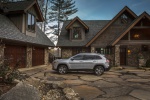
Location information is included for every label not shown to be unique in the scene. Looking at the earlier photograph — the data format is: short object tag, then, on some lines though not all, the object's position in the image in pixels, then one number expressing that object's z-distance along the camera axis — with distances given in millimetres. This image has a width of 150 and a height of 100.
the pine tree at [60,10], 29282
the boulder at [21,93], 3354
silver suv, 9939
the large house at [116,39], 14832
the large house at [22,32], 10247
